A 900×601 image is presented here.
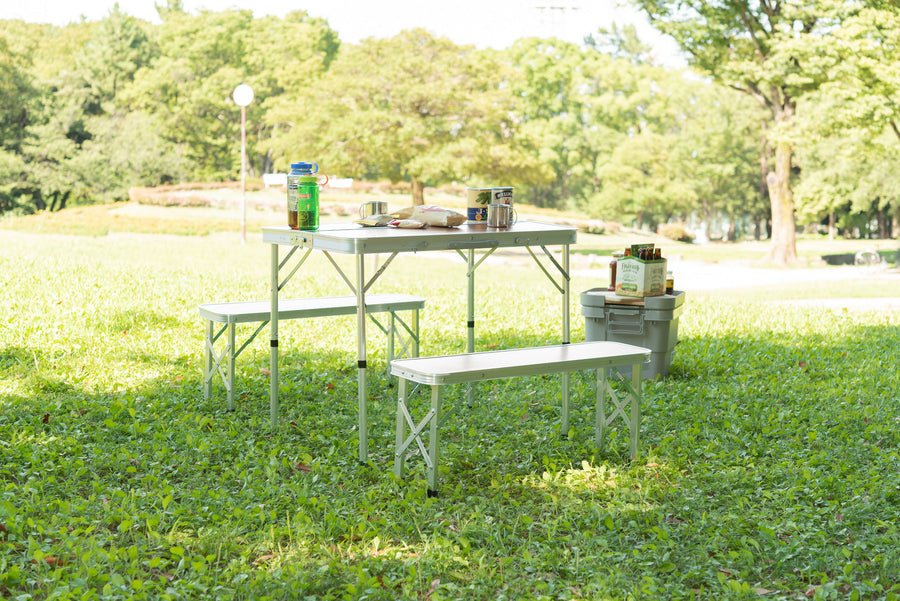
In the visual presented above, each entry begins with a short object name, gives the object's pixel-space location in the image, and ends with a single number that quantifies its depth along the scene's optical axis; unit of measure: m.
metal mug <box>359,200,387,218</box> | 4.83
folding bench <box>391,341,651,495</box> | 3.81
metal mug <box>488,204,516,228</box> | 4.52
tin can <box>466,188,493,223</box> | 4.74
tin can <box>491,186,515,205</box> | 4.71
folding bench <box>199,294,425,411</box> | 5.16
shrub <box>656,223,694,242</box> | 42.66
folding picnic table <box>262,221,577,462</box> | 3.99
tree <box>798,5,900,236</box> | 18.03
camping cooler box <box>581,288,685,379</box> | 5.98
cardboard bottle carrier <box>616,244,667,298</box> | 6.05
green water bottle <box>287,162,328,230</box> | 4.38
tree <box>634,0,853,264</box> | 19.91
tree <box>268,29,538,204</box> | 24.92
